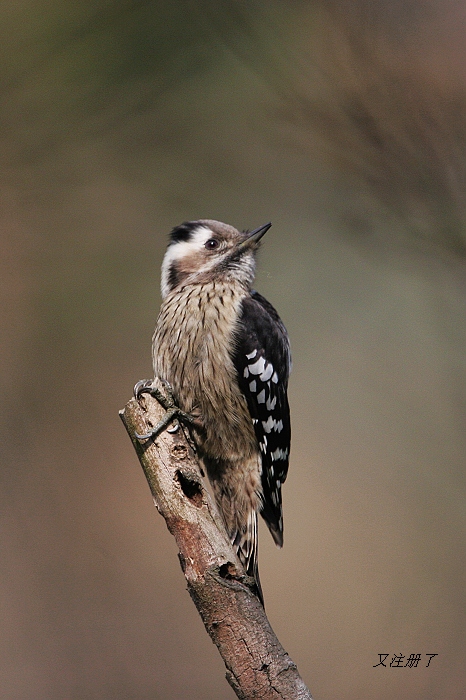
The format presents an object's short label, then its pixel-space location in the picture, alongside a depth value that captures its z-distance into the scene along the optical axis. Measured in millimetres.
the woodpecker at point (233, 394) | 4735
